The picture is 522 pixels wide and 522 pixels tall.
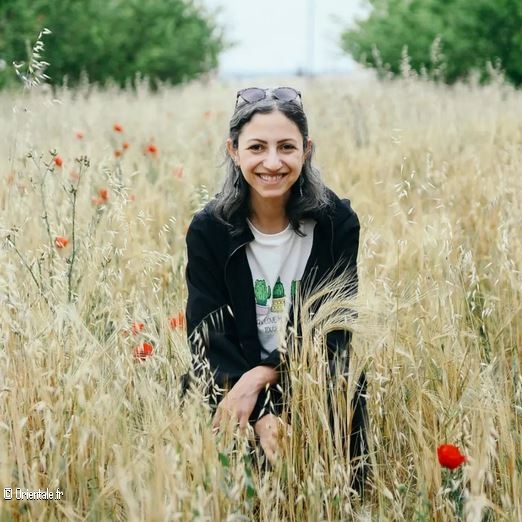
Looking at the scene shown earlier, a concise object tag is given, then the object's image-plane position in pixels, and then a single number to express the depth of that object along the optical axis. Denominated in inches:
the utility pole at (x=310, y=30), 1397.3
